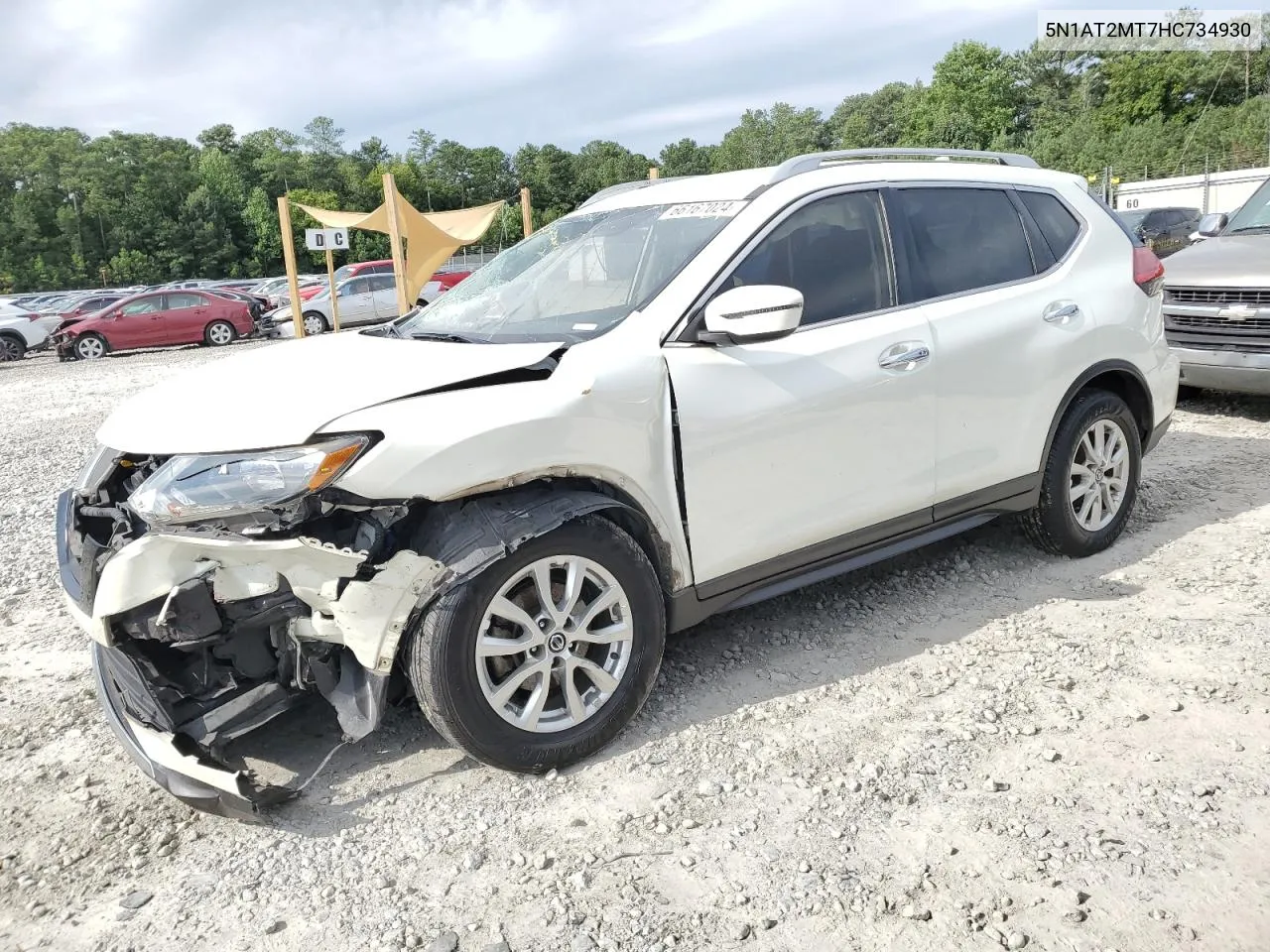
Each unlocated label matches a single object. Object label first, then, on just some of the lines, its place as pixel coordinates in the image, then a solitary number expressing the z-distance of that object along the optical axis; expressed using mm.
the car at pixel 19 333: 22141
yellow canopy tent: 17328
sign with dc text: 18580
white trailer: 35531
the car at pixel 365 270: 23750
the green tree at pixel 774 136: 110625
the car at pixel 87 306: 23448
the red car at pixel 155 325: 21281
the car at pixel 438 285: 22859
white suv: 2682
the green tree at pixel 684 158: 126681
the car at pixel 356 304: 23391
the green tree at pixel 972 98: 83188
